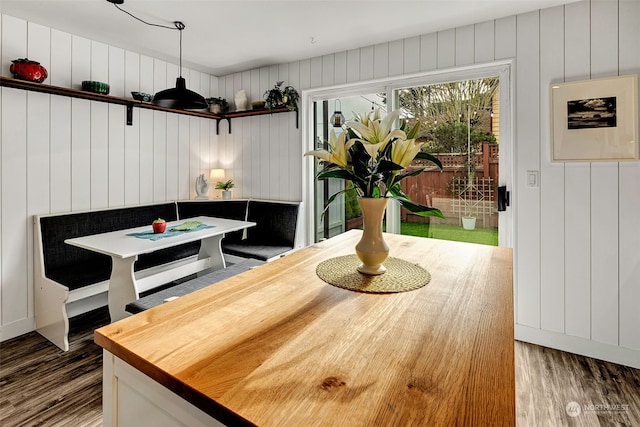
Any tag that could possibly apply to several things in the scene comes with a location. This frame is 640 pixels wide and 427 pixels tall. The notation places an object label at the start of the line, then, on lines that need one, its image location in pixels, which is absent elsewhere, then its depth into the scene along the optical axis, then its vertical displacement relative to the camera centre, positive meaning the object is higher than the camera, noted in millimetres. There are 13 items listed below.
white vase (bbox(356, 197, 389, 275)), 1128 -85
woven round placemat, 1062 -220
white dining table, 2178 -253
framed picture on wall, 2207 +620
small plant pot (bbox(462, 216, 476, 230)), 2916 -89
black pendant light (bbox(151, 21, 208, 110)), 2443 +814
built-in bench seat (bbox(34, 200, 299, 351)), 2533 -335
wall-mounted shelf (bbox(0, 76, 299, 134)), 2537 +1006
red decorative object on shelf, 2477 +1044
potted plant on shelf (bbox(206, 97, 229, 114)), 4016 +1269
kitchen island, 527 -284
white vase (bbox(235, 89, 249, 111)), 3912 +1281
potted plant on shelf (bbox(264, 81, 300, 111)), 3527 +1182
